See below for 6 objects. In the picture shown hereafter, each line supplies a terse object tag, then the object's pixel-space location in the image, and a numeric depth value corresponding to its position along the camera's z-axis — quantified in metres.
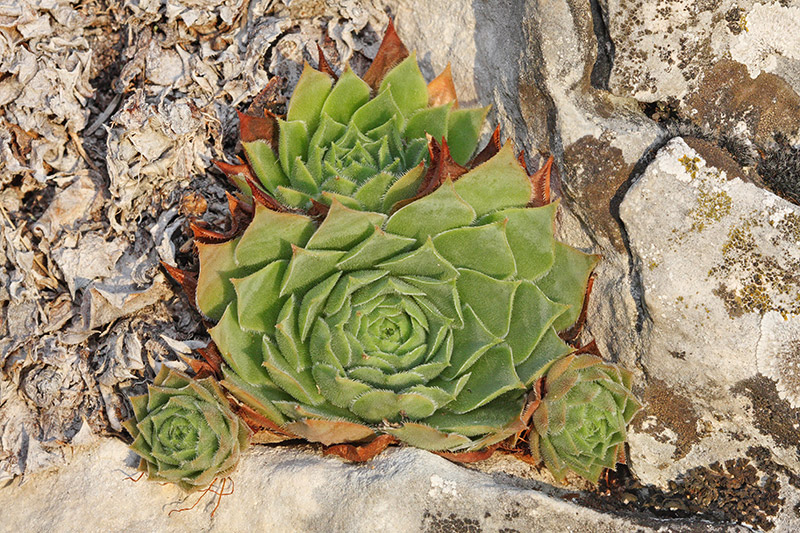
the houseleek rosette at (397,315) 2.24
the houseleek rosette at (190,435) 2.29
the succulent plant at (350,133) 2.54
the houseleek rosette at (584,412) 2.31
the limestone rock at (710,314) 2.38
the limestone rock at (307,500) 2.28
